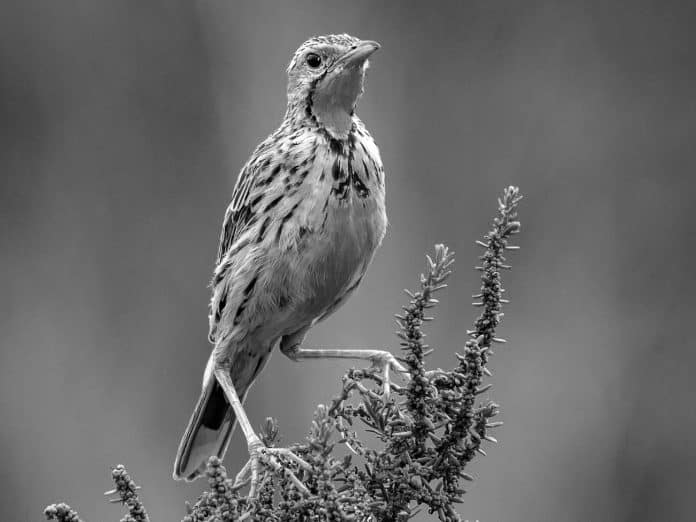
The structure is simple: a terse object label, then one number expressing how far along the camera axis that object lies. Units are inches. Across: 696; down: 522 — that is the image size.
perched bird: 283.6
